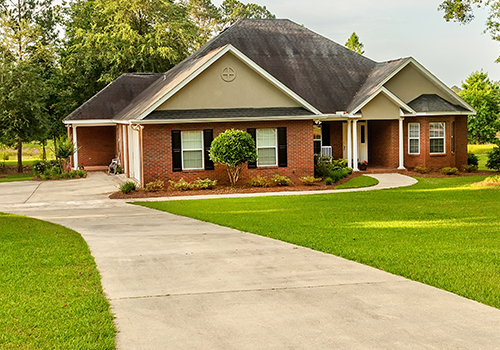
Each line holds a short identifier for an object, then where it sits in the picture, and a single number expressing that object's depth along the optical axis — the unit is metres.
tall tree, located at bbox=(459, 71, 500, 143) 49.75
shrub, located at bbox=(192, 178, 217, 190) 22.61
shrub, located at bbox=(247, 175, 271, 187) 23.28
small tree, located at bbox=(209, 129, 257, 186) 21.83
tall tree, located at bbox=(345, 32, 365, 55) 47.50
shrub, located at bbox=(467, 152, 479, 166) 29.75
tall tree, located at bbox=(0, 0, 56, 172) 35.91
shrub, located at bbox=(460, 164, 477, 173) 28.36
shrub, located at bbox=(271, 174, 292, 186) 23.53
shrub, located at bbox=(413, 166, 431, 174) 27.61
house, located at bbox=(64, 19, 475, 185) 23.06
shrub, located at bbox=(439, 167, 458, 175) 27.14
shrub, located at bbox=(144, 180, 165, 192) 22.14
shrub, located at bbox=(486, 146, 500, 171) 27.94
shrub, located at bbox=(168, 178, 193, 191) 22.34
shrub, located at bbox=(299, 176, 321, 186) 23.59
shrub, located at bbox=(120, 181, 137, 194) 21.47
